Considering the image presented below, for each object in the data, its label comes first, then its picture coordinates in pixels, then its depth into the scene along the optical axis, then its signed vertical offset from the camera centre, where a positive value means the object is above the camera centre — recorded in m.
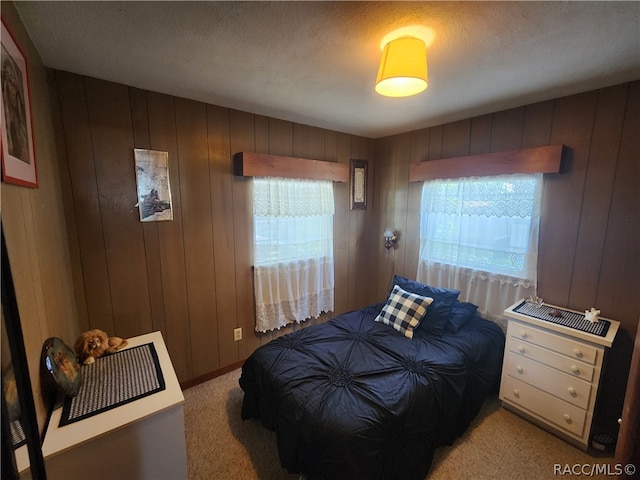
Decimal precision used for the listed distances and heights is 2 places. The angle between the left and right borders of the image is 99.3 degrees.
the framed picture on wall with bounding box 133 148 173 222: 1.91 +0.13
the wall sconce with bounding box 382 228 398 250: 3.08 -0.38
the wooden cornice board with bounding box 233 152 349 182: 2.27 +0.33
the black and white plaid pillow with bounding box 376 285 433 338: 2.18 -0.88
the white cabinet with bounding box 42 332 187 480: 1.03 -0.97
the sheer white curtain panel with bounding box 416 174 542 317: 2.15 -0.29
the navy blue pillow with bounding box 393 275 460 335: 2.19 -0.84
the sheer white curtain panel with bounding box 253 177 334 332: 2.50 -0.45
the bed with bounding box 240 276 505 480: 1.32 -1.05
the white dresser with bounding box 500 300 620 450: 1.66 -1.11
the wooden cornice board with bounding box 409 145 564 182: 1.97 +0.33
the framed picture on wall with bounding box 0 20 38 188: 0.91 +0.31
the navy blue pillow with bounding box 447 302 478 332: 2.19 -0.91
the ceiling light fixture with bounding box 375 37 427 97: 1.21 +0.64
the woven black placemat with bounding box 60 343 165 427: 1.18 -0.87
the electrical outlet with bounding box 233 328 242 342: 2.49 -1.19
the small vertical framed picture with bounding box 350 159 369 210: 3.12 +0.24
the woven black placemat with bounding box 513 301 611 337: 1.70 -0.77
